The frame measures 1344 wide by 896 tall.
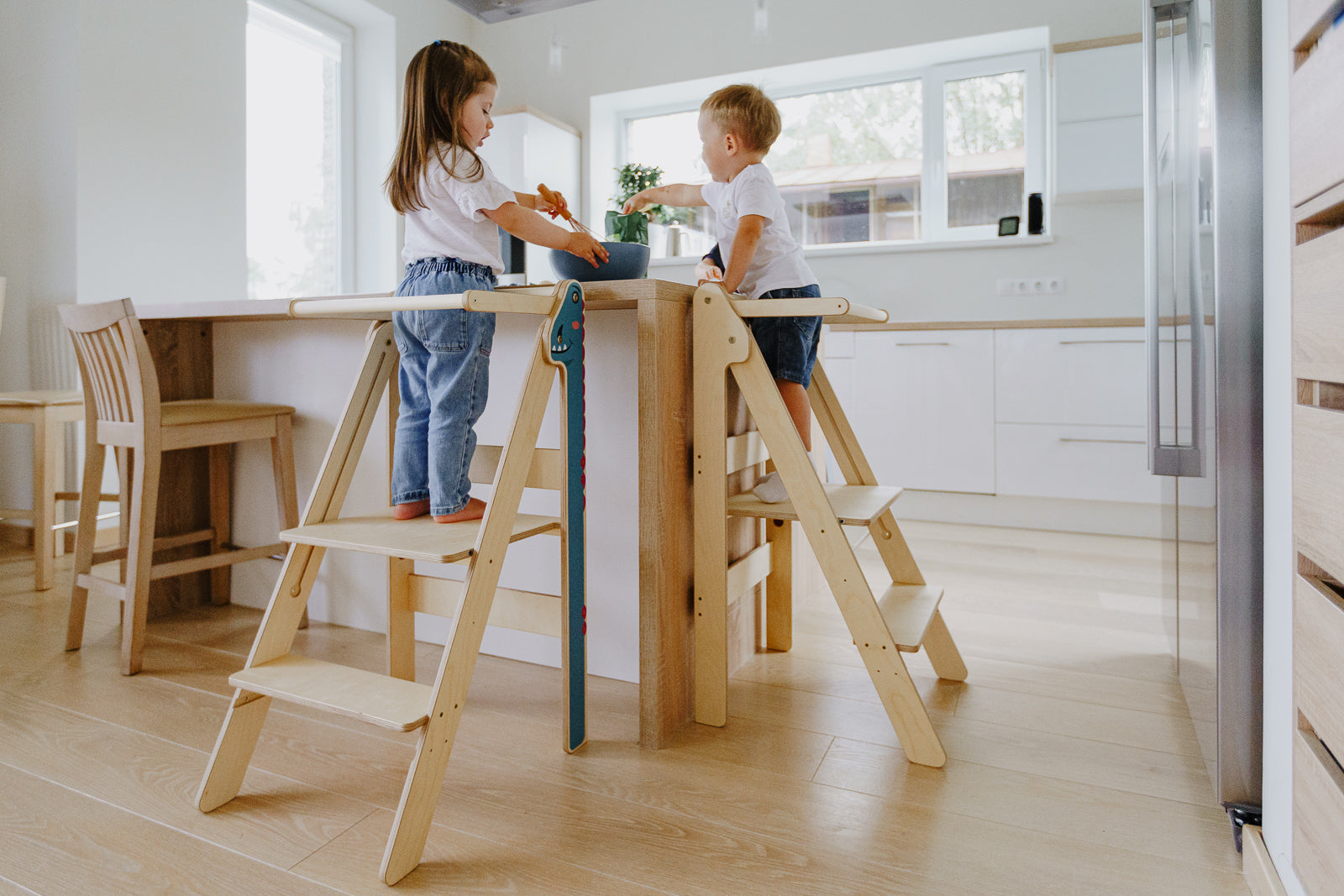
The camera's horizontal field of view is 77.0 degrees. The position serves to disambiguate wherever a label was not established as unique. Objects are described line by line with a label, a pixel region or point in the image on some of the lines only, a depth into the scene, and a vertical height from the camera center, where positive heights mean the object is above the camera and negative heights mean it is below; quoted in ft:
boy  5.42 +1.39
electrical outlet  11.98 +2.23
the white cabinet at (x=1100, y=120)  10.94 +4.21
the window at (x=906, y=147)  12.87 +4.77
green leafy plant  5.67 +1.56
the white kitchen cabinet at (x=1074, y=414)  10.28 +0.33
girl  4.61 +1.09
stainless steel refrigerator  3.59 +0.29
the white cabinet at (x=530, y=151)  14.17 +5.03
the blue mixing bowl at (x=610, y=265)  5.14 +1.09
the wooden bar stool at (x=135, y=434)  5.81 +0.08
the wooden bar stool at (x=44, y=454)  8.06 -0.09
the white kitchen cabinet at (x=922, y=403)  11.06 +0.52
